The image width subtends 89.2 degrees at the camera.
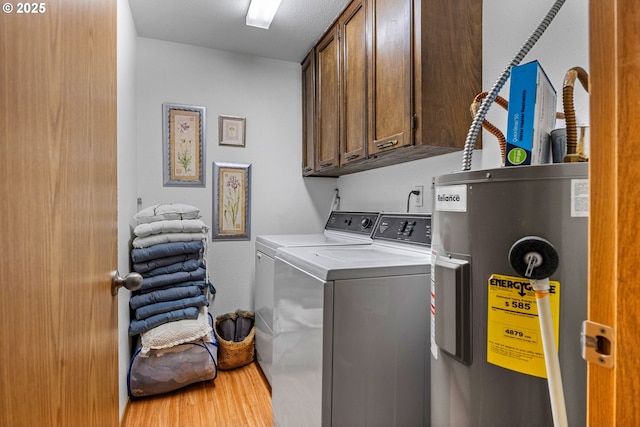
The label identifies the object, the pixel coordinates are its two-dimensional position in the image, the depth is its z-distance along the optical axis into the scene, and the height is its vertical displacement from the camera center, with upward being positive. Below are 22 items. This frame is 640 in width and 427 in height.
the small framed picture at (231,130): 2.76 +0.70
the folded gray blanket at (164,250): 2.15 -0.26
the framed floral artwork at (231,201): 2.76 +0.10
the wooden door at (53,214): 0.47 +0.00
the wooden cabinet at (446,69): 1.48 +0.67
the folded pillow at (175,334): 2.08 -0.80
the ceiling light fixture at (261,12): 2.06 +1.33
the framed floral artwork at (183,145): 2.62 +0.56
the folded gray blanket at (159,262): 2.17 -0.34
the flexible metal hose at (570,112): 0.79 +0.25
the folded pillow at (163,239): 2.18 -0.18
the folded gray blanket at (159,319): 2.10 -0.72
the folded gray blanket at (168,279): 2.18 -0.46
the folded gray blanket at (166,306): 2.13 -0.64
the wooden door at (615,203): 0.42 +0.01
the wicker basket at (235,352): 2.44 -1.07
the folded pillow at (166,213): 2.27 -0.01
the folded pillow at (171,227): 2.18 -0.10
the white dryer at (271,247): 2.12 -0.24
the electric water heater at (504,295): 0.66 -0.18
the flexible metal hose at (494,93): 0.87 +0.32
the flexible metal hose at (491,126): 0.98 +0.27
